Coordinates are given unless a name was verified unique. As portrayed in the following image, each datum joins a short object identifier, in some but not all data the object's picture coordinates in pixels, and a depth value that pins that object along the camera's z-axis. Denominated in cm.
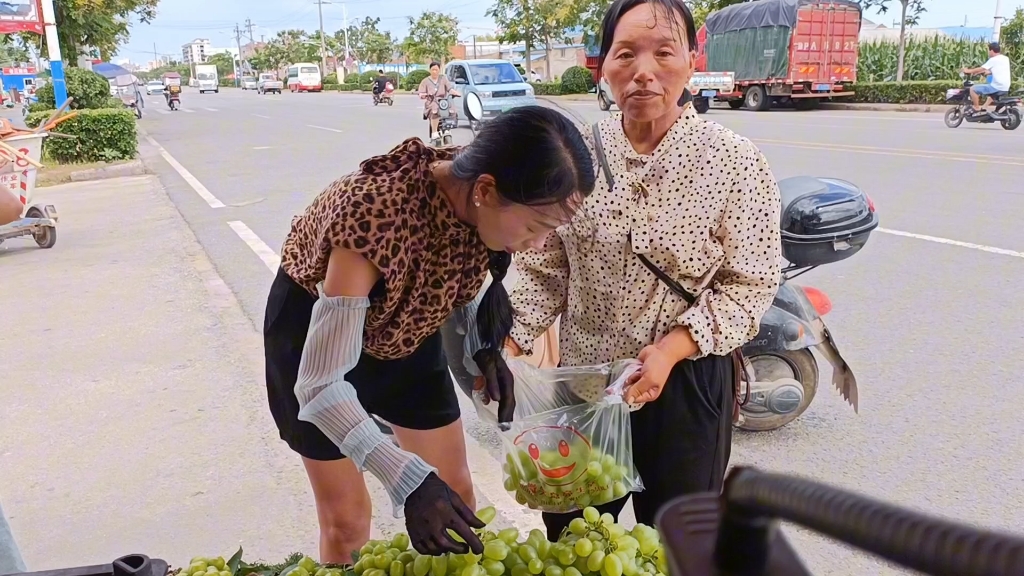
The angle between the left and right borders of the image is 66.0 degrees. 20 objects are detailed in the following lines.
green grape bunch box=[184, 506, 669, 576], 134
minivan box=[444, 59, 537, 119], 1812
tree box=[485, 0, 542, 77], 3662
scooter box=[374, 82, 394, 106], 3122
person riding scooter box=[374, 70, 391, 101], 3102
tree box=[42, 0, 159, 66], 1612
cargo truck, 1930
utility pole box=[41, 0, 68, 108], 1225
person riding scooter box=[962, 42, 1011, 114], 1338
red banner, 1203
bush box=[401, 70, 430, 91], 4658
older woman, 166
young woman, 146
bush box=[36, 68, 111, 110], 1451
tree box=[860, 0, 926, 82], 2183
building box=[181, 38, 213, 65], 15288
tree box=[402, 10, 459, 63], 5300
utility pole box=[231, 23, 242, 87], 9819
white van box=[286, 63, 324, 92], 5538
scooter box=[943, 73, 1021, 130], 1335
